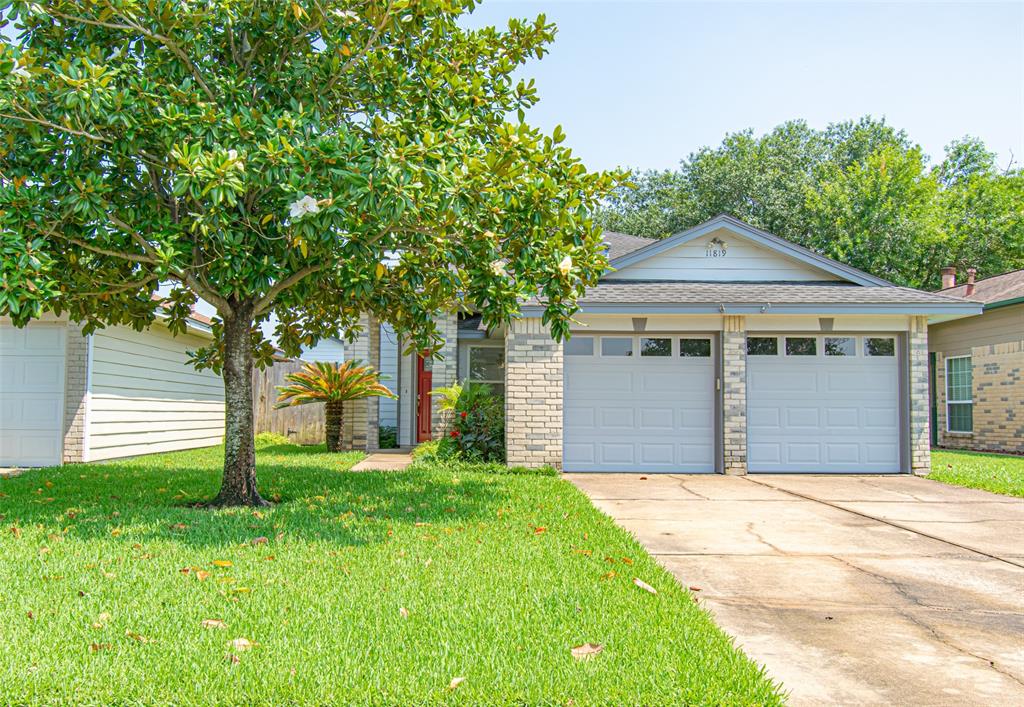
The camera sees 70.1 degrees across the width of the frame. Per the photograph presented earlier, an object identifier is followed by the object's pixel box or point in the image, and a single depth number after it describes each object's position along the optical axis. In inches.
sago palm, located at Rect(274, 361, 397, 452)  570.3
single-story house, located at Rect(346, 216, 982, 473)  461.7
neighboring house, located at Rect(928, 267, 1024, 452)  644.7
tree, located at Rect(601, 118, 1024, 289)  1085.1
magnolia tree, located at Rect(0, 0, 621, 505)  242.7
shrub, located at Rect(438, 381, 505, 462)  479.8
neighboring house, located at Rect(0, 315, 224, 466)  478.0
